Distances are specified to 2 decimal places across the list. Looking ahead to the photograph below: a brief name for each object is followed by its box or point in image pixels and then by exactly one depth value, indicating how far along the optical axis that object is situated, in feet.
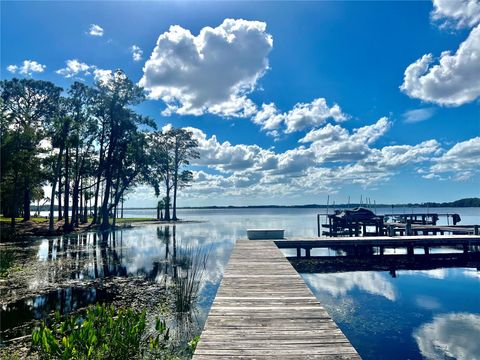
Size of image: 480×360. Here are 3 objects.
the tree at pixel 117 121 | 112.27
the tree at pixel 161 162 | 139.35
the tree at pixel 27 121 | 87.86
